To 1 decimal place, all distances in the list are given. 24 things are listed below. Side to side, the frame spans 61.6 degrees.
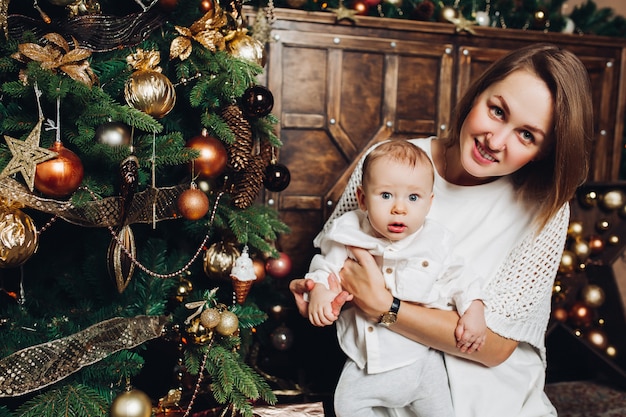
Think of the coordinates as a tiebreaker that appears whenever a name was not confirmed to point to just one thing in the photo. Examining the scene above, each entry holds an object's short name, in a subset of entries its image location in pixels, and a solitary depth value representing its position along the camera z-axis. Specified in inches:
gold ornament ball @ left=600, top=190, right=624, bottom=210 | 100.2
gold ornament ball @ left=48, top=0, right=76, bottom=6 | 56.0
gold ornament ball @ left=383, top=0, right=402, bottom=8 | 103.9
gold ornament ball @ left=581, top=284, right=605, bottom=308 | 101.7
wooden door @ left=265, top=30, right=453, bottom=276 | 100.4
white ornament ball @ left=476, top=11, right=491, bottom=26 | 107.7
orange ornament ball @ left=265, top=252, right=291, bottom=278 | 81.4
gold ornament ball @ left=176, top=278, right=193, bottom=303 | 70.8
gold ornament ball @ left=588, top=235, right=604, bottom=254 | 101.7
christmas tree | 52.2
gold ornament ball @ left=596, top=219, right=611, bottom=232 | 101.8
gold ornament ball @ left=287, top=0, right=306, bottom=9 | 96.9
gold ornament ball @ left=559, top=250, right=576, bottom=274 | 98.6
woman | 58.4
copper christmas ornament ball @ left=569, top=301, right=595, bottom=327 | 102.0
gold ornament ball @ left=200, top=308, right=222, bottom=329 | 60.7
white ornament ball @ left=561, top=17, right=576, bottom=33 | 112.7
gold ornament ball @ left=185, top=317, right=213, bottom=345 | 61.9
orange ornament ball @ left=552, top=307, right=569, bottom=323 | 102.7
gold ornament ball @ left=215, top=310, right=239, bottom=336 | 61.7
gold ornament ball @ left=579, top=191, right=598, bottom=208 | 101.6
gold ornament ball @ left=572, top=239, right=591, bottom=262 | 99.7
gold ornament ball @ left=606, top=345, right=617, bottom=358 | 101.0
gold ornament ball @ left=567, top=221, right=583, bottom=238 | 101.0
